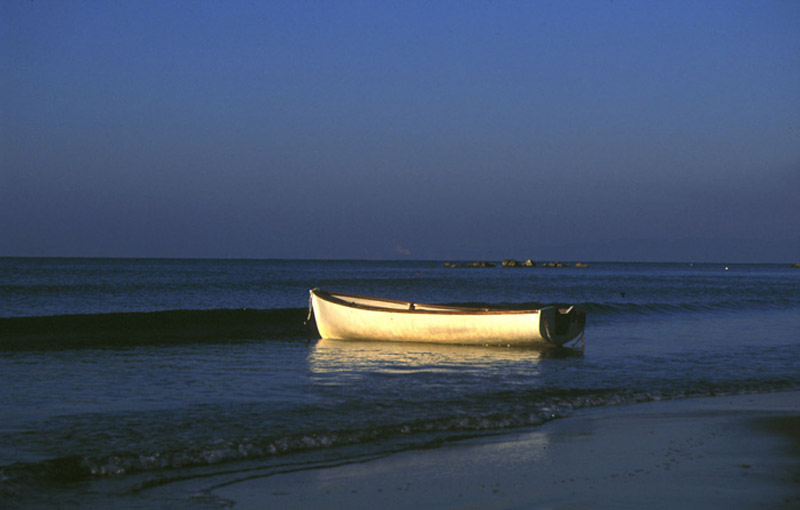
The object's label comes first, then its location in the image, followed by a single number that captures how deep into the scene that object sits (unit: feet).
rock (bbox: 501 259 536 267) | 600.39
